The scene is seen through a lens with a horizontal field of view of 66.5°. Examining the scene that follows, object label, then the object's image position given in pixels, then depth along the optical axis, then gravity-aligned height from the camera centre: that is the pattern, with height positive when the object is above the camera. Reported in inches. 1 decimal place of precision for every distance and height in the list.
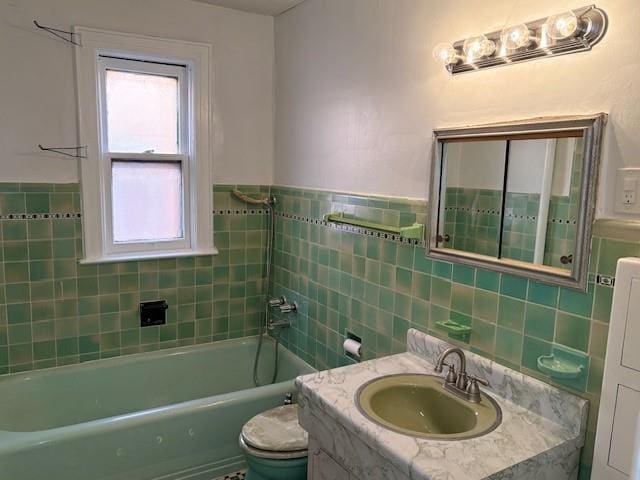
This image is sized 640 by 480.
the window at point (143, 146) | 100.6 +5.6
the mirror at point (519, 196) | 53.8 -1.6
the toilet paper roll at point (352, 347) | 90.2 -31.4
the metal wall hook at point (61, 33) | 93.3 +26.1
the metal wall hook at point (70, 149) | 96.6 +3.7
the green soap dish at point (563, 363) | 54.4 -20.4
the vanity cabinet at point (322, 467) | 60.9 -37.2
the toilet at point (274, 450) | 76.2 -42.8
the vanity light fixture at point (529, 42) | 51.6 +16.5
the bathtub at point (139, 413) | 78.2 -46.1
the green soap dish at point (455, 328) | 68.4 -20.7
